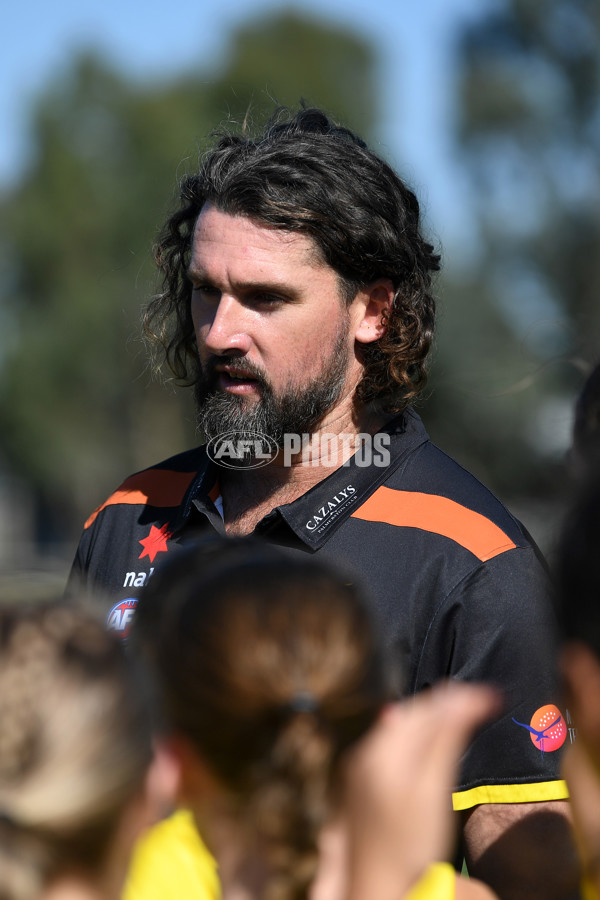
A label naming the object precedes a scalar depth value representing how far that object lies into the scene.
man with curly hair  5.56
